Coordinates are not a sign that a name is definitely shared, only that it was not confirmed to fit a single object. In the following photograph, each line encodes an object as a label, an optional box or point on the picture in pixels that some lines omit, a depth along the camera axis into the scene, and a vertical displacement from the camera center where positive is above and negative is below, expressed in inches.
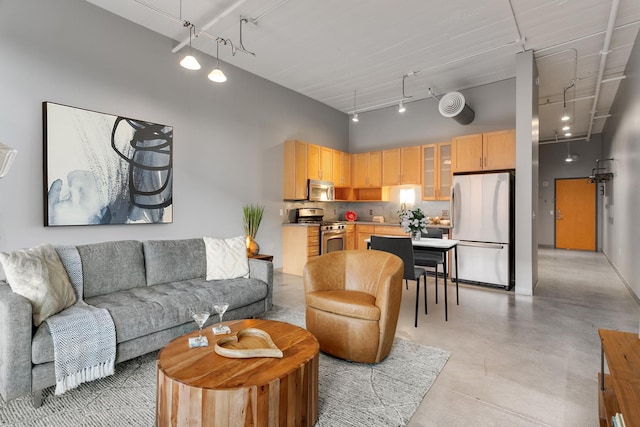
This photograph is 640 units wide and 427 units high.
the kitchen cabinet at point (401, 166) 237.0 +36.0
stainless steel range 224.2 -12.8
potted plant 197.0 -4.7
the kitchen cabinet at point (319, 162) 235.6 +39.0
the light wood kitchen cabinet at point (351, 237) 251.4 -20.4
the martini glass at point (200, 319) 71.9 -24.7
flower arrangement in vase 149.9 -5.0
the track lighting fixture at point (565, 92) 197.9 +85.0
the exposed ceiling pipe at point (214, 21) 132.2 +88.0
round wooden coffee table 53.6 -31.5
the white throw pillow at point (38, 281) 77.8 -17.6
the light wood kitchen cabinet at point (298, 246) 214.5 -23.5
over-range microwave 233.6 +16.5
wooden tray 64.1 -29.3
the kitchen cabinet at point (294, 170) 224.4 +30.8
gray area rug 68.6 -45.6
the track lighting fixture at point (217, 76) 125.4 +55.1
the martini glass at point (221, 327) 77.4 -29.2
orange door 354.9 -3.8
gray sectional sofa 69.7 -27.1
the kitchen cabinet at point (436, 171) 223.0 +29.3
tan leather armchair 91.7 -27.8
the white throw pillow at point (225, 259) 128.6 -19.5
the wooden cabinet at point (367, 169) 259.6 +36.4
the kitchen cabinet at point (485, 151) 190.9 +38.2
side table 170.9 -24.6
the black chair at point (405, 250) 129.6 -16.4
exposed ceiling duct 194.9 +67.1
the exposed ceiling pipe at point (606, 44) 124.2 +81.0
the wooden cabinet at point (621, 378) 44.2 -26.9
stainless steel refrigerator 182.1 -9.1
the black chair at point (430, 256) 148.0 -22.8
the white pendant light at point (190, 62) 116.6 +56.7
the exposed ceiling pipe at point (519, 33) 136.7 +87.2
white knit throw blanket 74.5 -32.7
